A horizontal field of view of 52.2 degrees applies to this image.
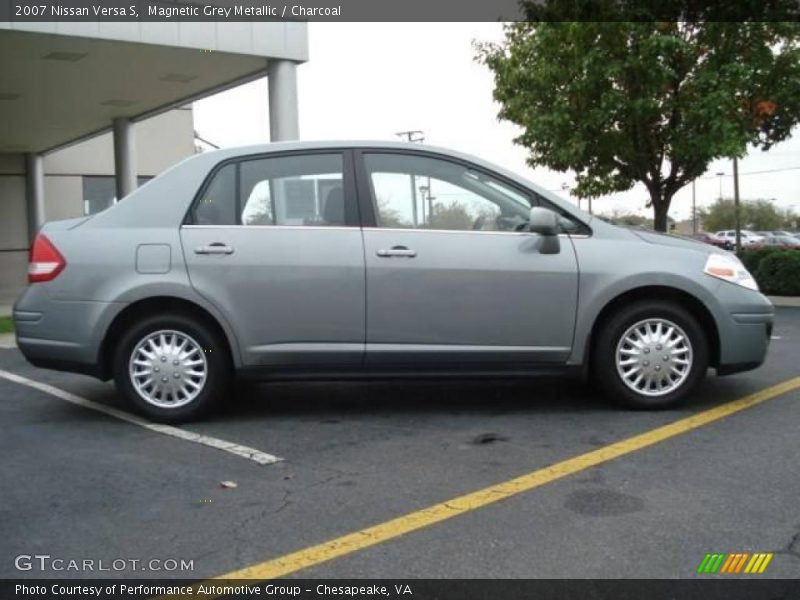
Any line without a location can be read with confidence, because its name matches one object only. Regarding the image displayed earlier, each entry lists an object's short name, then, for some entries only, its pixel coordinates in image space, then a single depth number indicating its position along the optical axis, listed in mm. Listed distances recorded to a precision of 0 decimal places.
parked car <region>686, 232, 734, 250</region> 40075
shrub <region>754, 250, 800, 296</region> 12898
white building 12469
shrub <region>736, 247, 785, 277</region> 13753
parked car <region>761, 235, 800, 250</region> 44456
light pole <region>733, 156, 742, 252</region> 25869
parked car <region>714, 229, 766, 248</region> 48256
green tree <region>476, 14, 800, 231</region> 11914
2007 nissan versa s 5180
